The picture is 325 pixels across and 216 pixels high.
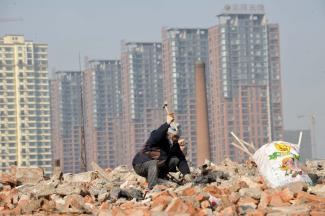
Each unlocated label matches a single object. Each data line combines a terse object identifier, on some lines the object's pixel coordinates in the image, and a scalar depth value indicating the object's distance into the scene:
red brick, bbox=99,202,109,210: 13.24
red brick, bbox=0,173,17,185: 16.66
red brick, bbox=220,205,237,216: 12.07
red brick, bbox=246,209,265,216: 11.84
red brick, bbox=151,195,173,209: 12.50
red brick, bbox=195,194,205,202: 12.59
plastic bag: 14.13
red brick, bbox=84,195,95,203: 13.95
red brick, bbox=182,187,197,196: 13.21
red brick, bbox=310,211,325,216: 11.82
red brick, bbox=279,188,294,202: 12.92
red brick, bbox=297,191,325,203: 12.83
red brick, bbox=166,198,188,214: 12.04
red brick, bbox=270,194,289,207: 12.78
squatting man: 14.71
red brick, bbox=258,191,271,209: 12.76
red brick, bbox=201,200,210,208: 12.48
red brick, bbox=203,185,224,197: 13.62
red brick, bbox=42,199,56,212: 13.34
